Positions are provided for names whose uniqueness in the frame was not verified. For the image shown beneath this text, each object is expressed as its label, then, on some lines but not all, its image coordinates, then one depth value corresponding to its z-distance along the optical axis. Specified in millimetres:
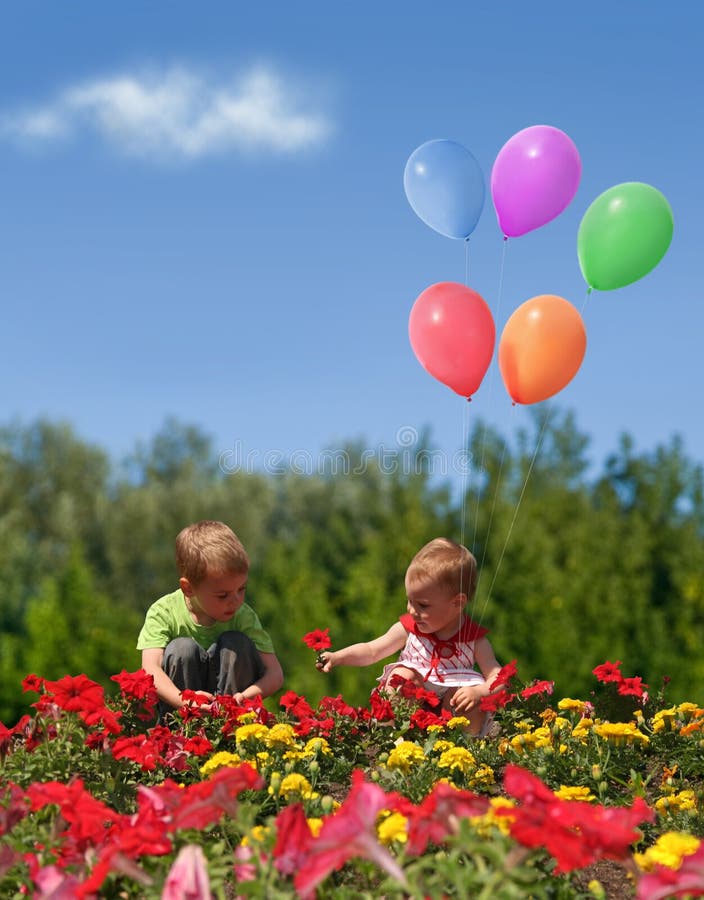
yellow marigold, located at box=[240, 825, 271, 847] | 1910
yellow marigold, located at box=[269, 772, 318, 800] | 2984
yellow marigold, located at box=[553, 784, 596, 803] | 3012
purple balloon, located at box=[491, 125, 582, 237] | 5391
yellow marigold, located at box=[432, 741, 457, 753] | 3771
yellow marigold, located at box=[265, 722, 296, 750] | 3458
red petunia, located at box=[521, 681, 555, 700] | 4891
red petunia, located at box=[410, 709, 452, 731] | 4266
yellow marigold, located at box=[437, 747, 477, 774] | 3469
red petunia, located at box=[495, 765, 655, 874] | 1642
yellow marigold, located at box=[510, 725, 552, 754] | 3896
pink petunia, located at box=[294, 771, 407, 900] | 1679
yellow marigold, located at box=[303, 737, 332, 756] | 3558
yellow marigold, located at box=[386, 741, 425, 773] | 3338
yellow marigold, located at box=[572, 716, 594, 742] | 4121
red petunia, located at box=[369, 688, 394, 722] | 4297
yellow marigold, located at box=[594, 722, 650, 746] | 3756
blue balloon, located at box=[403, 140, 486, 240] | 5508
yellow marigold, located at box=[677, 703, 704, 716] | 4500
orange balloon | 5137
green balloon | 5293
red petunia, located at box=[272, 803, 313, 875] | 1855
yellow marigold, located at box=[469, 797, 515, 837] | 1960
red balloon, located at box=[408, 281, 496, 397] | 5141
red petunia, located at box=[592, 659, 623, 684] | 4941
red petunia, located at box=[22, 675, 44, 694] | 3877
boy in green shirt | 4551
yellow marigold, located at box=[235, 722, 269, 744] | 3490
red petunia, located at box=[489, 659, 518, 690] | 4426
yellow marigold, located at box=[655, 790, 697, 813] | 3520
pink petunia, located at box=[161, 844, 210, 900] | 1802
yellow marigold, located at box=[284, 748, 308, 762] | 3496
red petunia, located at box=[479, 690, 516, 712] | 4469
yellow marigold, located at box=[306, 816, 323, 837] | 2289
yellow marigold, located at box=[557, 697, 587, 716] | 4297
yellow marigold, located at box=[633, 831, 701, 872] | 2100
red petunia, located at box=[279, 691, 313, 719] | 4141
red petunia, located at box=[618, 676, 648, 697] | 4867
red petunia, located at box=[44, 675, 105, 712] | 3340
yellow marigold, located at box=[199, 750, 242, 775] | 3070
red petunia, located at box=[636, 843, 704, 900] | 1697
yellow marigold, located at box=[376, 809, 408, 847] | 2199
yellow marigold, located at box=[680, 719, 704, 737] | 4370
